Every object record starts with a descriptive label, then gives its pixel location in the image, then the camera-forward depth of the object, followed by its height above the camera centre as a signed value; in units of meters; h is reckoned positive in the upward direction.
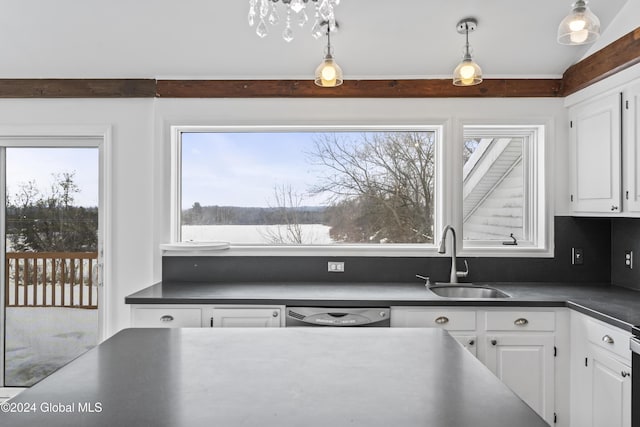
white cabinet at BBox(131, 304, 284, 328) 2.64 -0.63
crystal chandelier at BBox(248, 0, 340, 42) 1.42 +0.71
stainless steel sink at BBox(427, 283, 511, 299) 3.06 -0.56
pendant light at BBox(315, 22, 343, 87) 2.29 +0.78
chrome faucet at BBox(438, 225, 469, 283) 3.04 -0.30
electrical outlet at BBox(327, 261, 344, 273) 3.24 -0.40
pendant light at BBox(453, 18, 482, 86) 2.44 +0.82
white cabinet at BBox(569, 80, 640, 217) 2.49 +0.40
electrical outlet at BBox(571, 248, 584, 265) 3.19 -0.32
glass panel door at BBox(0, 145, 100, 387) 3.33 -0.34
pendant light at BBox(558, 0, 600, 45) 1.72 +0.77
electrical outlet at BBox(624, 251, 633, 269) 2.97 -0.31
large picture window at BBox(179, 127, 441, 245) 3.41 +0.23
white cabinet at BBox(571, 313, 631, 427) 2.13 -0.88
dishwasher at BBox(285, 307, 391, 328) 2.57 -0.63
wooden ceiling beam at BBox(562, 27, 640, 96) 2.47 +0.98
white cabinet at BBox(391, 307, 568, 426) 2.61 -0.79
